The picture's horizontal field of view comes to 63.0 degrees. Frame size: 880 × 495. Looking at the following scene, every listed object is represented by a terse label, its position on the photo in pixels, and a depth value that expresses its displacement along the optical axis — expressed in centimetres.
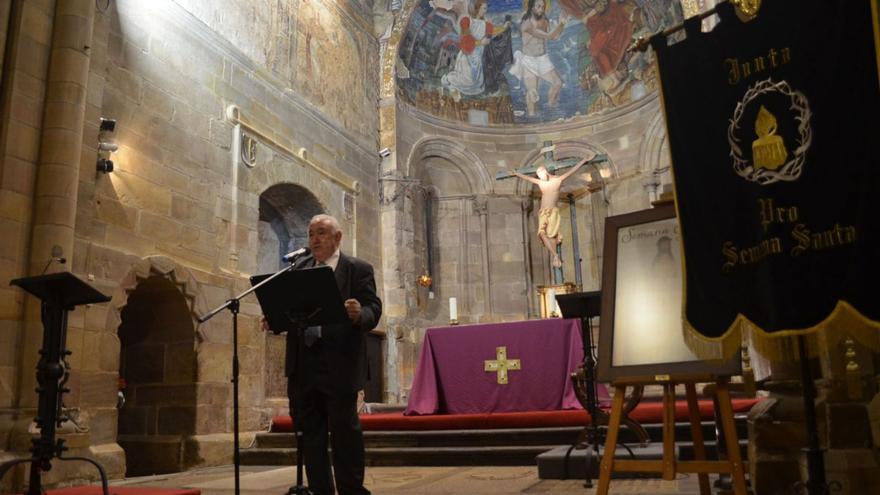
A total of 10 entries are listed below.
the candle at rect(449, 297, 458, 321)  968
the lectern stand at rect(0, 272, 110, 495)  346
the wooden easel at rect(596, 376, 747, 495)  306
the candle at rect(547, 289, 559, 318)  1096
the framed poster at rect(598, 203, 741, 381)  349
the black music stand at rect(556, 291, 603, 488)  485
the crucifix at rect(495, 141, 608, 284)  1243
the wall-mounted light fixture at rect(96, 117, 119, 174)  662
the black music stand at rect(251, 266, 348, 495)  334
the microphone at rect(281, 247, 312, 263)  376
